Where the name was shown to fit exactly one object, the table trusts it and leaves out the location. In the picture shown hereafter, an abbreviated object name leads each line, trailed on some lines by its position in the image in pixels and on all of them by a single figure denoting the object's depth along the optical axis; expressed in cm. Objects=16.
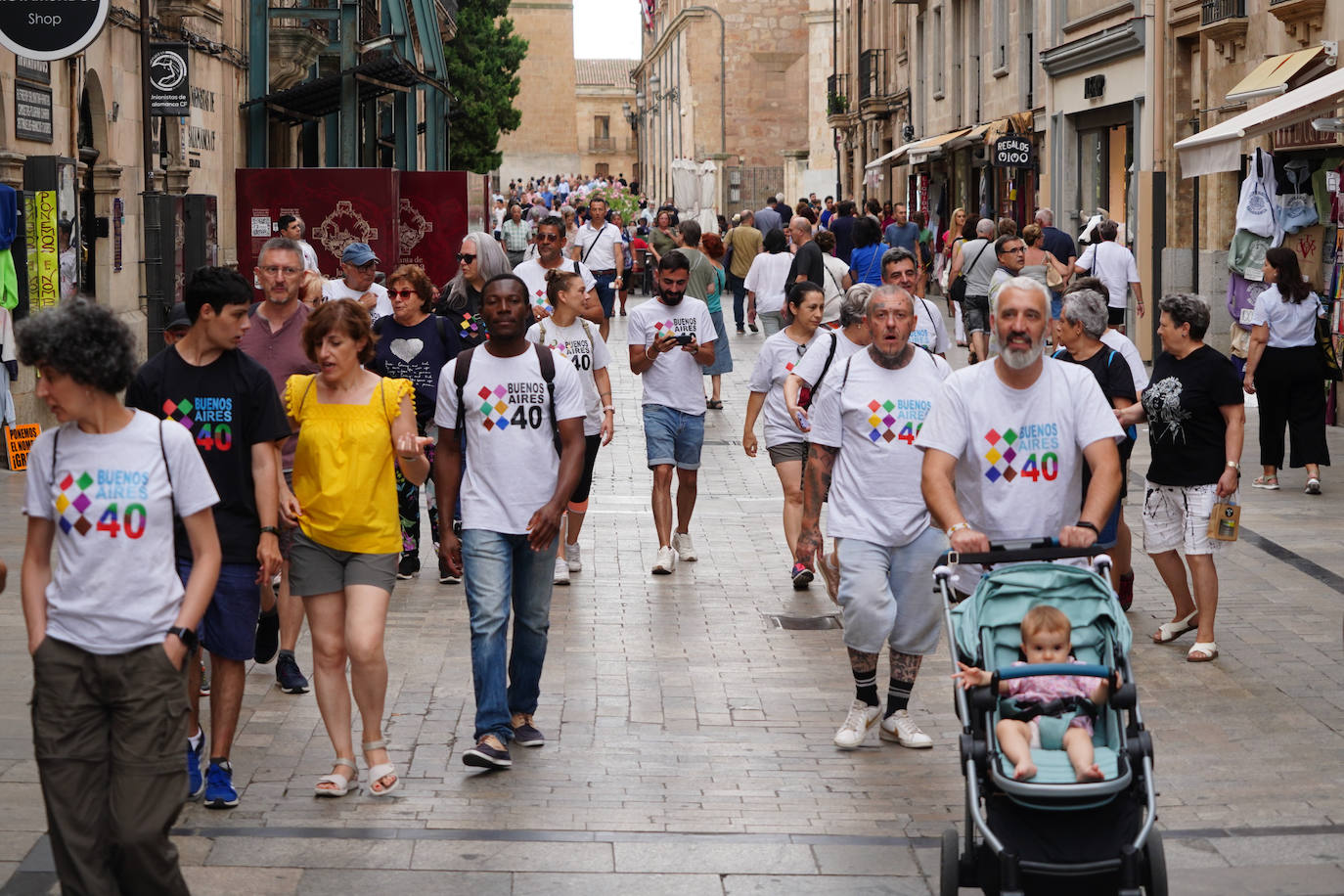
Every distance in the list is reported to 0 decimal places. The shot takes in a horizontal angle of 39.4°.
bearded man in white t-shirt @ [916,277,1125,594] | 586
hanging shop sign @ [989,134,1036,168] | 2894
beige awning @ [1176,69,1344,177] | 1301
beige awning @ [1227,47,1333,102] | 1653
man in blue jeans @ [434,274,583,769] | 672
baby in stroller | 488
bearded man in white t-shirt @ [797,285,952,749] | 695
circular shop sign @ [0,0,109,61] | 968
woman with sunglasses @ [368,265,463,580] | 950
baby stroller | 475
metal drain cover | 920
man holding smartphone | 1062
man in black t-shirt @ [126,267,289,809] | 608
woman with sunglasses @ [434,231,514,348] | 1055
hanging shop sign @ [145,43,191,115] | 1903
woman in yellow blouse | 636
